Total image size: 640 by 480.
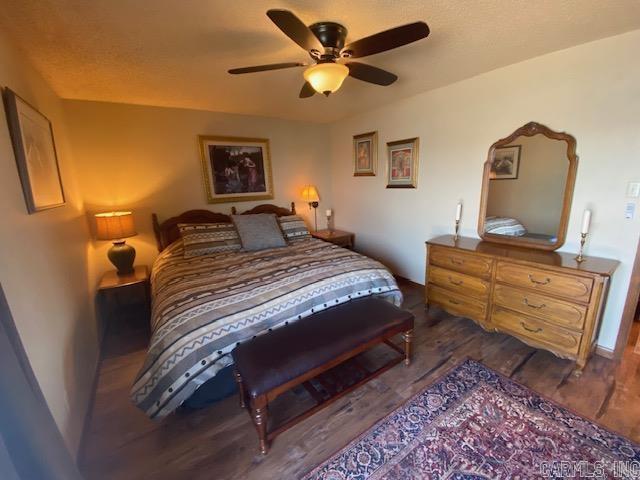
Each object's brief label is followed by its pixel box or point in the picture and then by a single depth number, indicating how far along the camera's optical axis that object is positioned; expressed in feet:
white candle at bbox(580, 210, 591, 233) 6.36
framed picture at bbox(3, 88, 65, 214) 4.49
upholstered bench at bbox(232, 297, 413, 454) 4.66
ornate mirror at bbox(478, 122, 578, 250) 6.94
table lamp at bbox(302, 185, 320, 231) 12.99
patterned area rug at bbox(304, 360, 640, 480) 4.41
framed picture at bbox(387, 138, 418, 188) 10.23
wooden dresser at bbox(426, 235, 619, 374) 6.06
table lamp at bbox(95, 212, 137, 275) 8.25
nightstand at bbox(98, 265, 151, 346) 8.52
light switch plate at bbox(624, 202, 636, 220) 6.09
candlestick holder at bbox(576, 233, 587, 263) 6.47
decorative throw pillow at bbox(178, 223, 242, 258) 9.14
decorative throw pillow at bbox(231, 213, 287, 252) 9.64
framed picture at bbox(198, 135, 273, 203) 10.94
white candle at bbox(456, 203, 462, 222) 8.86
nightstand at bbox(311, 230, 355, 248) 12.48
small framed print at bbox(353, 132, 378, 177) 11.69
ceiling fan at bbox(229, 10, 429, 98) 4.19
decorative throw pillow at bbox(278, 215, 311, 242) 10.85
